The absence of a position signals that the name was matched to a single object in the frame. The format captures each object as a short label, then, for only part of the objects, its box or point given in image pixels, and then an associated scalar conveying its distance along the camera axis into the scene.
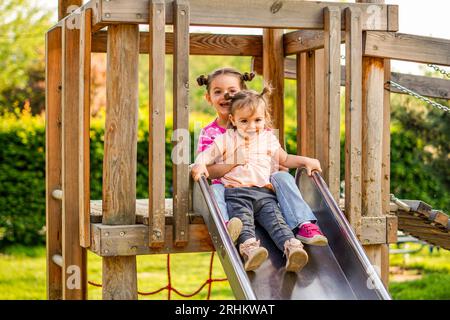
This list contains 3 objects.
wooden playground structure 4.79
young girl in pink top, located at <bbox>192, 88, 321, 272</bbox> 4.85
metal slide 4.39
